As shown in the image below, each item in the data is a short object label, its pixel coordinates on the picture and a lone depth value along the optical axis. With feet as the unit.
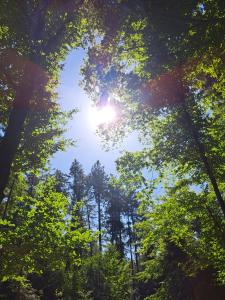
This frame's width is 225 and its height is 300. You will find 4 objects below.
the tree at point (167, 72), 17.49
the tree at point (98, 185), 118.27
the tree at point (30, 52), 18.62
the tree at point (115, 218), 116.03
